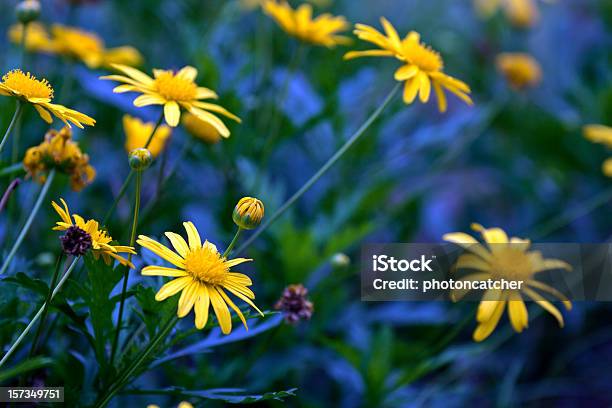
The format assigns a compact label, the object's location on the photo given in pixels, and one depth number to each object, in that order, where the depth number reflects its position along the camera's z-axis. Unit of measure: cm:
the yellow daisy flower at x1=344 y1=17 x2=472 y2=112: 75
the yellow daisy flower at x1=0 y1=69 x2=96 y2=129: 68
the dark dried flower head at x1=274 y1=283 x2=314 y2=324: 73
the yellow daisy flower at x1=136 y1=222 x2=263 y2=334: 67
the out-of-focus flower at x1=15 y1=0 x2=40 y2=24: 79
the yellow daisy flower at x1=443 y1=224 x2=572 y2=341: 74
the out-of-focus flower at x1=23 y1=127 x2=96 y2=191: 73
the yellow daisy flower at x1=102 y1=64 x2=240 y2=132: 71
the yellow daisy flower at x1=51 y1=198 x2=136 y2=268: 66
